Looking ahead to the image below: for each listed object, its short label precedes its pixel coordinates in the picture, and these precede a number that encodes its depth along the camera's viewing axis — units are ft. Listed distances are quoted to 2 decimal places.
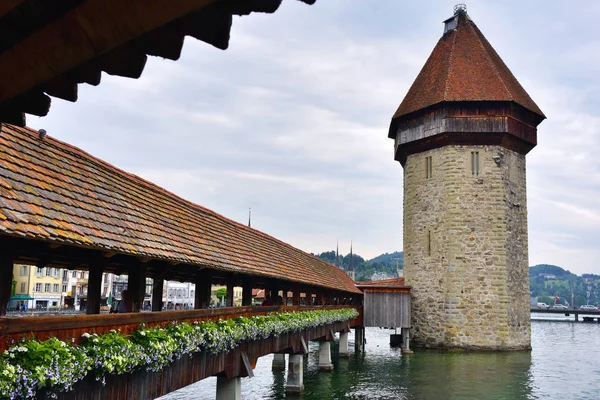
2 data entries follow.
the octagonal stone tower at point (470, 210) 89.45
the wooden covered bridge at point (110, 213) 7.34
